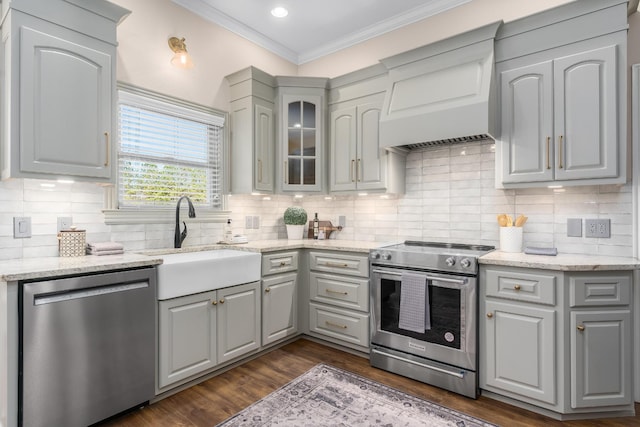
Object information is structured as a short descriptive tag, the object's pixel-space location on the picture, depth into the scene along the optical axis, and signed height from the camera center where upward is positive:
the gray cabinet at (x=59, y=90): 1.89 +0.73
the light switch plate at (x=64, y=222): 2.30 -0.06
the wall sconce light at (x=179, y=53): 2.87 +1.37
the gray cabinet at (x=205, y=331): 2.25 -0.86
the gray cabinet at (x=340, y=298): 2.95 -0.76
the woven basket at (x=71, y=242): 2.24 -0.19
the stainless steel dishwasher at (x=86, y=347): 1.69 -0.74
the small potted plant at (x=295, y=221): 3.72 -0.08
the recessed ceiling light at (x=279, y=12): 3.21 +1.95
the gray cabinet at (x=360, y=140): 3.19 +0.73
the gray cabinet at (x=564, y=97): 2.15 +0.80
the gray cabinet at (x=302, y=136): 3.52 +0.82
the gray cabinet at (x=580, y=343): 2.05 -0.78
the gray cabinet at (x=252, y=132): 3.32 +0.82
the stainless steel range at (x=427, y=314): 2.34 -0.74
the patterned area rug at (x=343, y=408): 2.03 -1.24
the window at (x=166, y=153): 2.71 +0.53
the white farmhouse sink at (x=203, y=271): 2.25 -0.42
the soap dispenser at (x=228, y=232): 3.29 -0.18
